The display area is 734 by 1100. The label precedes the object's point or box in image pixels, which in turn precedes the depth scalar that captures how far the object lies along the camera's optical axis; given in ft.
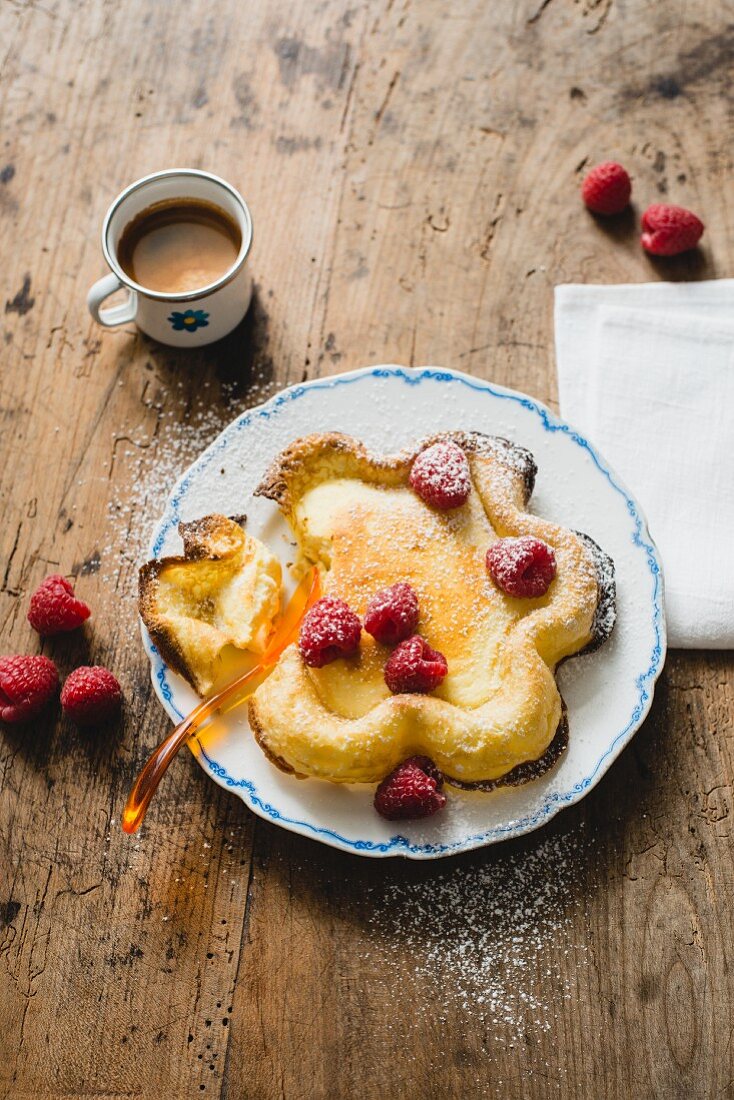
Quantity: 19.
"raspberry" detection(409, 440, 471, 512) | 2.22
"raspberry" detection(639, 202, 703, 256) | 2.47
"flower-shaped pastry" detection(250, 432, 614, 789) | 2.14
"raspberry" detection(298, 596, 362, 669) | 2.15
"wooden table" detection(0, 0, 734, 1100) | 2.20
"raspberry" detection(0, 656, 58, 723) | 2.28
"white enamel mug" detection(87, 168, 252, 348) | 2.34
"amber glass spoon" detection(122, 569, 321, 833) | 2.19
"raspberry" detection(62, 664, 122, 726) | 2.26
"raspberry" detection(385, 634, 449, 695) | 2.14
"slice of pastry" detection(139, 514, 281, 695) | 2.21
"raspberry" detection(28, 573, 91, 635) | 2.30
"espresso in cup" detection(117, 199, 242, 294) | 2.38
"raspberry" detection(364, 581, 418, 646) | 2.15
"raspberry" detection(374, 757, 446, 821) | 2.13
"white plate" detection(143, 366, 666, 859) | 2.17
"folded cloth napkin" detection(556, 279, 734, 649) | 2.32
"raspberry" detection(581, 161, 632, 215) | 2.49
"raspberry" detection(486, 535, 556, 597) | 2.17
